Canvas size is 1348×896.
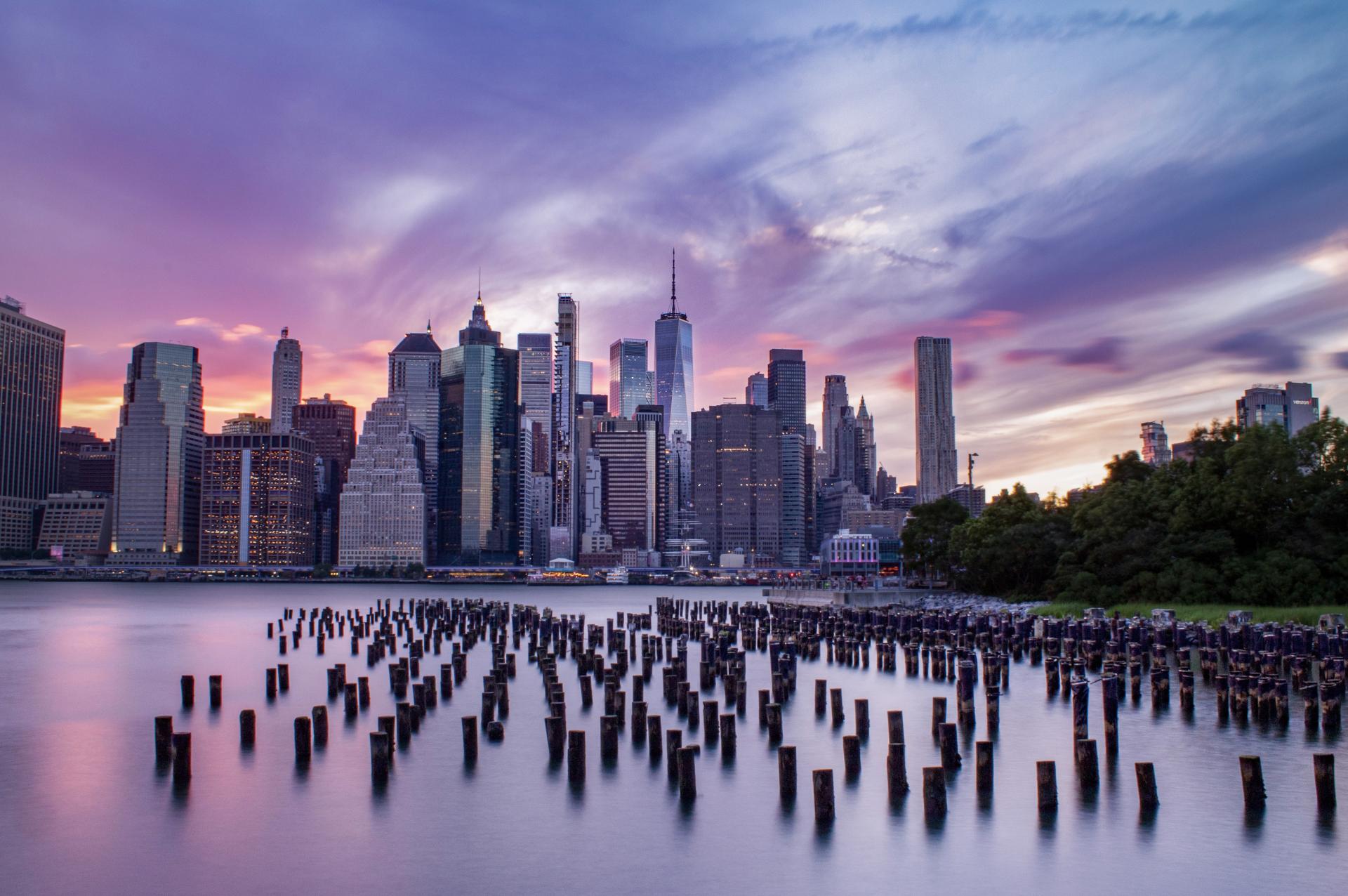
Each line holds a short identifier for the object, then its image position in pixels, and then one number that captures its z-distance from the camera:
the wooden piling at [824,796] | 22.66
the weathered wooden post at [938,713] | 31.09
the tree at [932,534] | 119.69
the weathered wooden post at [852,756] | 26.94
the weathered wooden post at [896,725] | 26.94
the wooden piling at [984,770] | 25.77
